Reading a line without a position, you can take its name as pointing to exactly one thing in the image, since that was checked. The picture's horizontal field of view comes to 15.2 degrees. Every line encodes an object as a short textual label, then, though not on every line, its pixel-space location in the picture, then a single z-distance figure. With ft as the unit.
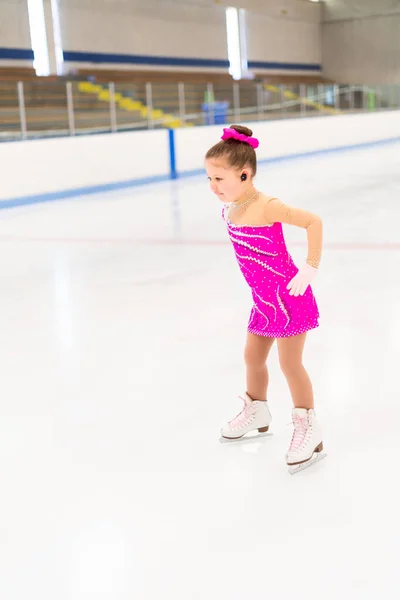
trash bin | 70.62
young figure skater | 10.76
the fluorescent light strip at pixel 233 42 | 127.50
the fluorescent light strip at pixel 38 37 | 96.30
